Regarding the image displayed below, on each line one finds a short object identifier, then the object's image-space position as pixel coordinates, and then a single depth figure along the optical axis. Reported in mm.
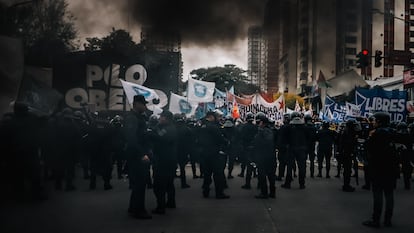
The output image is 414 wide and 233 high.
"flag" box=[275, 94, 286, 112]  18641
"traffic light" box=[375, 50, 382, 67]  17812
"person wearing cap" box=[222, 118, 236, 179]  12053
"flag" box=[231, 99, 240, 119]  18808
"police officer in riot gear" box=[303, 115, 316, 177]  12031
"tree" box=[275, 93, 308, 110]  60447
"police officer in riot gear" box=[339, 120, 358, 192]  9898
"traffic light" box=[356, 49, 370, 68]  17406
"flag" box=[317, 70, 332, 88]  28488
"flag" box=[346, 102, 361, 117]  15156
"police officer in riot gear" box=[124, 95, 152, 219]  6496
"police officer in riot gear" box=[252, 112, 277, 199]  8711
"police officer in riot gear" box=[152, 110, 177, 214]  7113
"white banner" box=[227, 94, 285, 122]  18484
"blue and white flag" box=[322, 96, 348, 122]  17109
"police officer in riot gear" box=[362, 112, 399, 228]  6305
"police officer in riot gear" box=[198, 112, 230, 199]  8672
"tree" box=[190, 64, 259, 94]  61991
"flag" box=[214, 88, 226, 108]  21688
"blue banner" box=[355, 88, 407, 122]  14273
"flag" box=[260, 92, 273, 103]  20166
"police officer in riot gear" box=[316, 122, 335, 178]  12419
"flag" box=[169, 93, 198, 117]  16786
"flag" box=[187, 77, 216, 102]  17672
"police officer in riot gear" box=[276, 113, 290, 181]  10547
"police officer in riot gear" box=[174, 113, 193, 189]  10750
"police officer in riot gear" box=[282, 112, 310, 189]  10102
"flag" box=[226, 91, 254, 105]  18953
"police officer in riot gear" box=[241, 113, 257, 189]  11172
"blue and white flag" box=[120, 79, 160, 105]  12916
